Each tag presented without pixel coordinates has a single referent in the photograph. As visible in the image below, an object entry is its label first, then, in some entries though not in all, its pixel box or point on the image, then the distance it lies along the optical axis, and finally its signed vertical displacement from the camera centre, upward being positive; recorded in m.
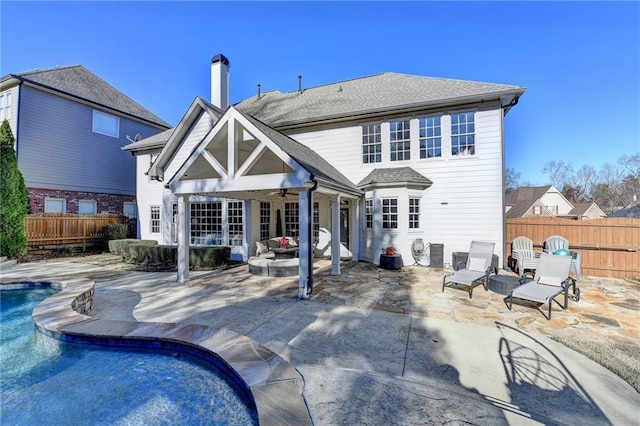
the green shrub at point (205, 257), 10.63 -1.64
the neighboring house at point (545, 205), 35.28 +1.31
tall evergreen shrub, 11.34 +0.69
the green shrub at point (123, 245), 12.96 -1.43
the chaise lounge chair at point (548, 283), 5.66 -1.61
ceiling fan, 9.66 +0.88
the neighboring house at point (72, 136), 14.37 +4.80
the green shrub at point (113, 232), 15.38 -0.89
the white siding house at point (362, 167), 7.84 +1.84
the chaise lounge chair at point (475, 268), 6.90 -1.54
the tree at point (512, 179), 48.53 +6.54
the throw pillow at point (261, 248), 11.00 -1.36
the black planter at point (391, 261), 9.91 -1.72
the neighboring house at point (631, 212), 14.68 +0.10
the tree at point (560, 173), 46.94 +7.31
